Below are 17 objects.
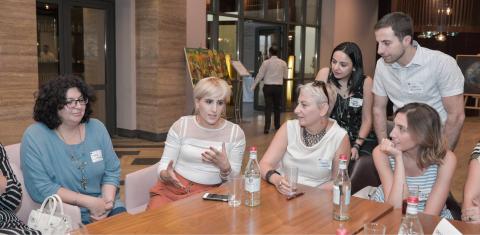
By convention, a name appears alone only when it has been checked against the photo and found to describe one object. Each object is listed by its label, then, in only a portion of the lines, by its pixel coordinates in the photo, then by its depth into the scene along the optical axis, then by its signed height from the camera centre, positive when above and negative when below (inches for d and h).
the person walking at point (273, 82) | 351.3 -13.2
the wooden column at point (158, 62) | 284.4 +0.9
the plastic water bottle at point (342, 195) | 76.3 -21.9
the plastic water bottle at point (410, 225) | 64.2 -22.6
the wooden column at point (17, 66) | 205.9 -2.1
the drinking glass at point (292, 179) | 88.0 -22.2
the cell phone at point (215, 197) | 84.4 -25.2
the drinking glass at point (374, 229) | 64.8 -23.4
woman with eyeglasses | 96.4 -20.1
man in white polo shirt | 111.0 -1.6
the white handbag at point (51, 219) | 65.9 -24.5
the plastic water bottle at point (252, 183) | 81.3 -21.4
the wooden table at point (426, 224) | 70.9 -25.6
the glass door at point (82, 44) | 255.2 +11.0
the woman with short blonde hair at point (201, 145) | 109.7 -20.0
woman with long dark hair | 131.0 -9.1
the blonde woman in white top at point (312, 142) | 107.2 -18.4
